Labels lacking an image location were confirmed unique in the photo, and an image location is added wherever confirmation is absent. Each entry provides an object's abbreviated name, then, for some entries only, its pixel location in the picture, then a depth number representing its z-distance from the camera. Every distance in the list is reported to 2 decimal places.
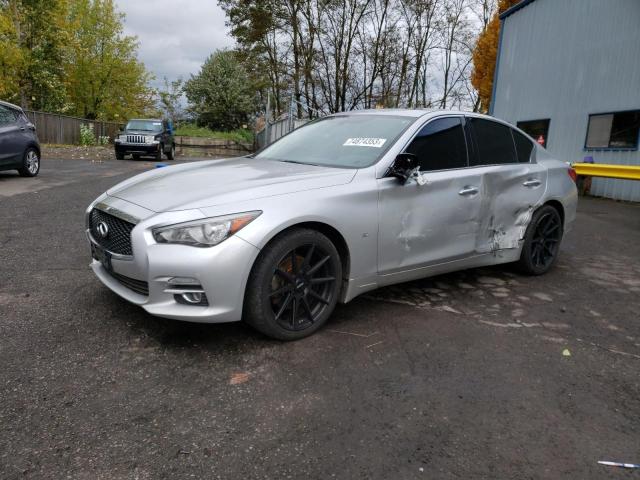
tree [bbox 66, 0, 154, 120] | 39.78
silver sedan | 2.70
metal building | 11.71
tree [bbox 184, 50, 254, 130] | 43.00
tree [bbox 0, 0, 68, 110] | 26.73
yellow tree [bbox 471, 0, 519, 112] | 26.05
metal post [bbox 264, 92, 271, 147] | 20.07
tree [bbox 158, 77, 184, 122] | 57.03
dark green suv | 19.44
